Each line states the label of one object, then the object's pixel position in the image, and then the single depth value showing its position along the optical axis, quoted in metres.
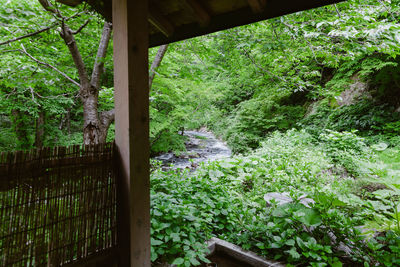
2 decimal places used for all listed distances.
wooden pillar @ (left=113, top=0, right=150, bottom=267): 1.47
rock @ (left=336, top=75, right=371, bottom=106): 8.74
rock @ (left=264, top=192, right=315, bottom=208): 3.48
